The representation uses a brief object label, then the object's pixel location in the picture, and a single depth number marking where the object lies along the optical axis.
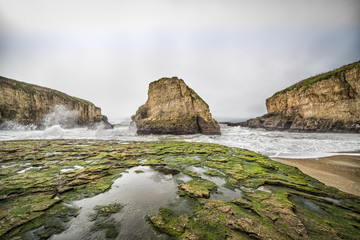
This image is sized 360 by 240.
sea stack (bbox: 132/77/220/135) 22.84
